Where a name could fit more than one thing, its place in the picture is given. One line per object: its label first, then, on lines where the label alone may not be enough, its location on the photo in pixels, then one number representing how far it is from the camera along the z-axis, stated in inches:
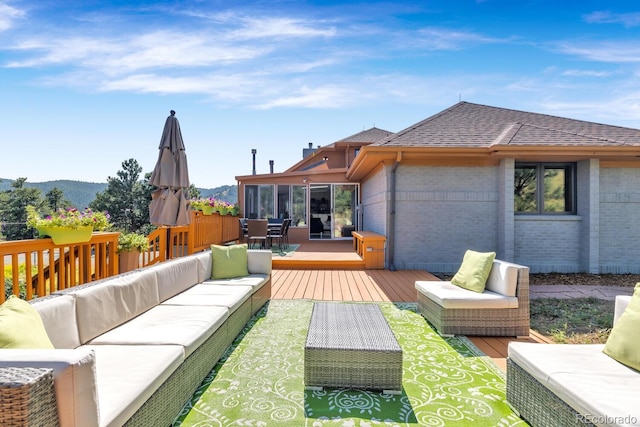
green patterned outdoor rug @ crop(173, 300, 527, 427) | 85.1
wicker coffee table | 96.1
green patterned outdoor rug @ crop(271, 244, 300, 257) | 354.3
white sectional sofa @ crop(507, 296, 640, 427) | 60.2
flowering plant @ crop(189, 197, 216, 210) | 303.7
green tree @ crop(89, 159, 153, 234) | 1086.4
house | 282.7
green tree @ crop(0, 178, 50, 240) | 1341.0
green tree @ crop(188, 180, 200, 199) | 1210.6
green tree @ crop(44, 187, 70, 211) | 1451.8
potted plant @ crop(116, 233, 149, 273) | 185.4
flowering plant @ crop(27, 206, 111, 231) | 130.9
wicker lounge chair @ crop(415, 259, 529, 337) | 143.0
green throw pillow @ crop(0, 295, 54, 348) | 58.2
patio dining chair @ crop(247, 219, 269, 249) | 374.9
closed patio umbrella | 213.6
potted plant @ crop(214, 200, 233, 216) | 356.7
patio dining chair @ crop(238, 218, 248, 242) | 410.4
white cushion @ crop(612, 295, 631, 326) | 88.2
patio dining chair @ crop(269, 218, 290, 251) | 392.5
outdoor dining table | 415.8
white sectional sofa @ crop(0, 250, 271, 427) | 51.0
